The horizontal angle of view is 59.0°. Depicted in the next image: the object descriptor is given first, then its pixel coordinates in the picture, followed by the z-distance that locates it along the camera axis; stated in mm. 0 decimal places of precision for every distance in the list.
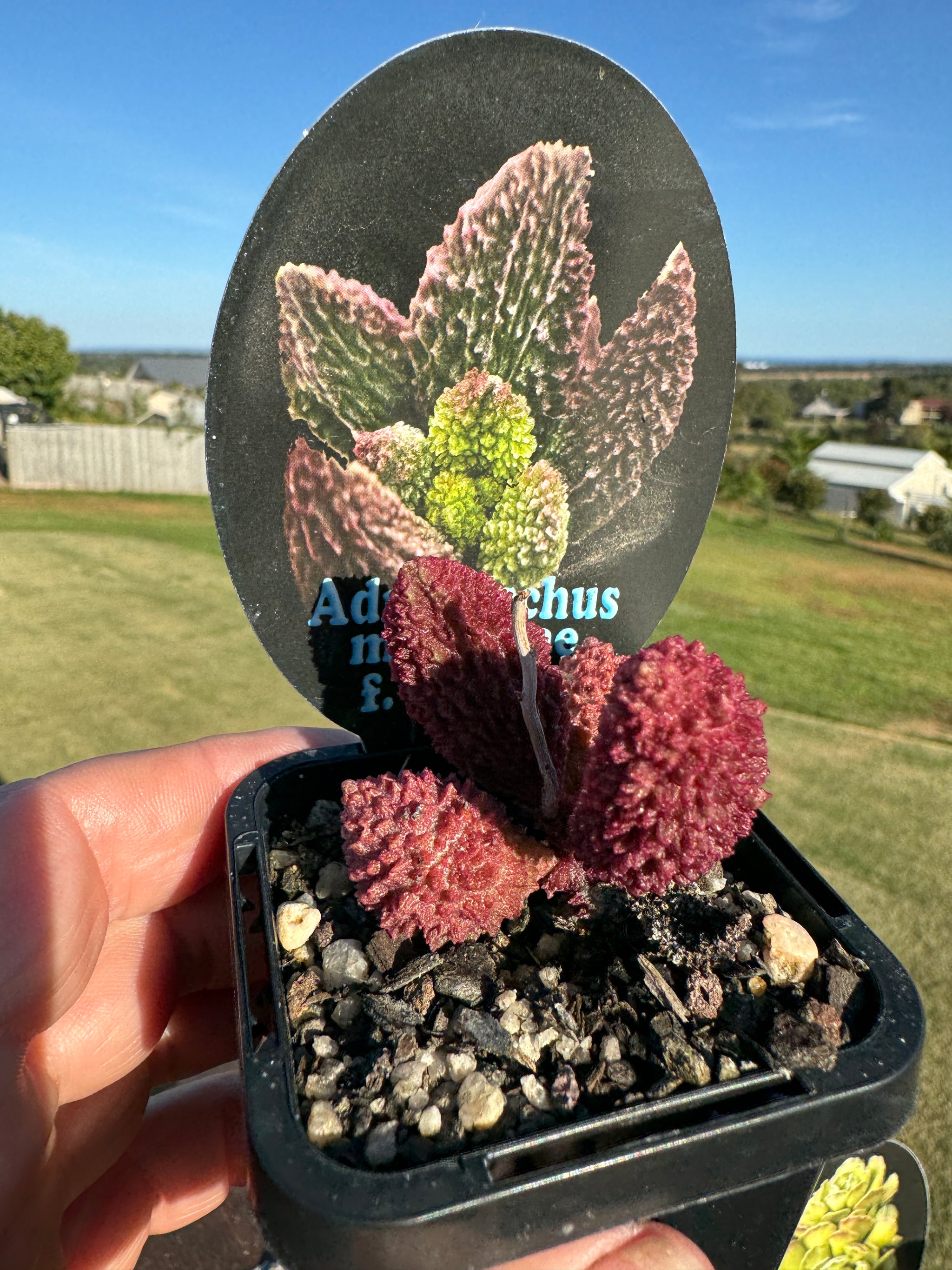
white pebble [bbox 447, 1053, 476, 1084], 92
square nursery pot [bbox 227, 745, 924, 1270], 76
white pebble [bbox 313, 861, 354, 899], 118
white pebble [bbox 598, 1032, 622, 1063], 93
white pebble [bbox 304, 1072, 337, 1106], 89
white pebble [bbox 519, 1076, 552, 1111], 88
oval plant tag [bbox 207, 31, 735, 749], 119
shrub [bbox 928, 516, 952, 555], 4730
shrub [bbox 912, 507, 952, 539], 5226
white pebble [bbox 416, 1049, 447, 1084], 92
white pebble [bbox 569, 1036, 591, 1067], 94
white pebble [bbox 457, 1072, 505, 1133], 86
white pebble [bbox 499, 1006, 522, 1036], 98
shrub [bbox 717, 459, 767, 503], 5810
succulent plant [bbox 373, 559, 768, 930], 86
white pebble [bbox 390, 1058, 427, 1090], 90
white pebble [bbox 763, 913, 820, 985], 102
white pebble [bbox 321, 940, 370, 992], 105
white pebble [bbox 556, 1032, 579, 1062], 94
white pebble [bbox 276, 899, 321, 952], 110
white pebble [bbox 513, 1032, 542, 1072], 94
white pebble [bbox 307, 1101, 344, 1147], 84
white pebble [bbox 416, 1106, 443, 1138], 85
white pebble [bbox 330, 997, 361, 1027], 100
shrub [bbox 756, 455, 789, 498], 6643
